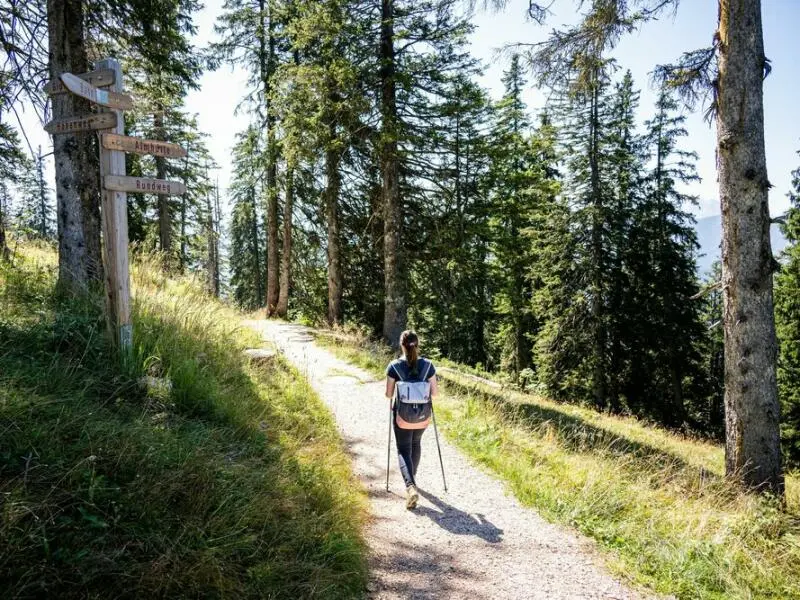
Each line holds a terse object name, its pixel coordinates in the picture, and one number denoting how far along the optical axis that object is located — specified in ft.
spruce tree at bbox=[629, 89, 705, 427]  70.08
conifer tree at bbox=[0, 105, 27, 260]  24.48
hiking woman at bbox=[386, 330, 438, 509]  17.57
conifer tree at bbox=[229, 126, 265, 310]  111.14
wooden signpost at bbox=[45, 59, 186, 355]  15.57
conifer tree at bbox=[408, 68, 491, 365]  41.73
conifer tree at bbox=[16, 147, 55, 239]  146.41
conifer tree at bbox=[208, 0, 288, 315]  58.49
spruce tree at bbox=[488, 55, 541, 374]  46.09
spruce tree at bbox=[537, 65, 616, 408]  63.87
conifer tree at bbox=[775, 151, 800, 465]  63.87
